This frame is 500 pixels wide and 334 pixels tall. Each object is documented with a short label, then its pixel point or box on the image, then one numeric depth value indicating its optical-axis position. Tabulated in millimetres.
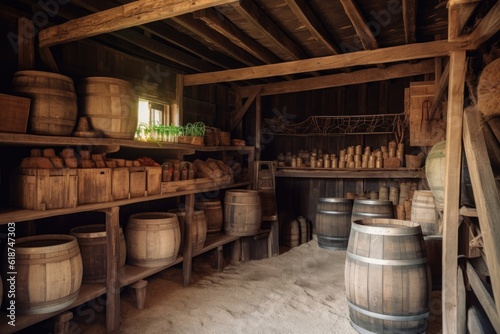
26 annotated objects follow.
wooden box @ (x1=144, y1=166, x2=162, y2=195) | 3871
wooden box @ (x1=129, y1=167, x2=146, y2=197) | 3648
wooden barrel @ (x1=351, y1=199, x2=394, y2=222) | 5234
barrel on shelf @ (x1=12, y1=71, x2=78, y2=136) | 2854
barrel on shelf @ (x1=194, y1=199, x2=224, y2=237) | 5260
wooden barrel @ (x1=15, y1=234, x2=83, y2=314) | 2609
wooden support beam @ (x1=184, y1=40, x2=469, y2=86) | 4227
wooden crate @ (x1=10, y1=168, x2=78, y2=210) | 2807
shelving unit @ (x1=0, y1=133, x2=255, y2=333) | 2621
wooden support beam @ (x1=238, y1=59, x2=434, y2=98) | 5480
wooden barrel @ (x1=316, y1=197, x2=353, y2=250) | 5785
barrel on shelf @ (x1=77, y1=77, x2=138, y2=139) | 3285
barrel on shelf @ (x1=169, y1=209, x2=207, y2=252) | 4491
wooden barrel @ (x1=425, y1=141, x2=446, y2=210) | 2945
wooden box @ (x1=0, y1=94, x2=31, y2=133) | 2566
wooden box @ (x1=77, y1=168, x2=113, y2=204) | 3141
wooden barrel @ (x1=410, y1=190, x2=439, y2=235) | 4281
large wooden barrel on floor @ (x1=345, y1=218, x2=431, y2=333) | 2869
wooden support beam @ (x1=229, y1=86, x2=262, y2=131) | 6770
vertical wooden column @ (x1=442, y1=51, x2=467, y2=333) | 2604
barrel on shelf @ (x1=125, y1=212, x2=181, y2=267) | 3779
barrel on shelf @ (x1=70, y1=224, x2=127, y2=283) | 3270
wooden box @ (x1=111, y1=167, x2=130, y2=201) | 3420
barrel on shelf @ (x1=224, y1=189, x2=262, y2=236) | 5383
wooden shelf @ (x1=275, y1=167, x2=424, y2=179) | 6254
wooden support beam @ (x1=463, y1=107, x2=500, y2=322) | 1851
